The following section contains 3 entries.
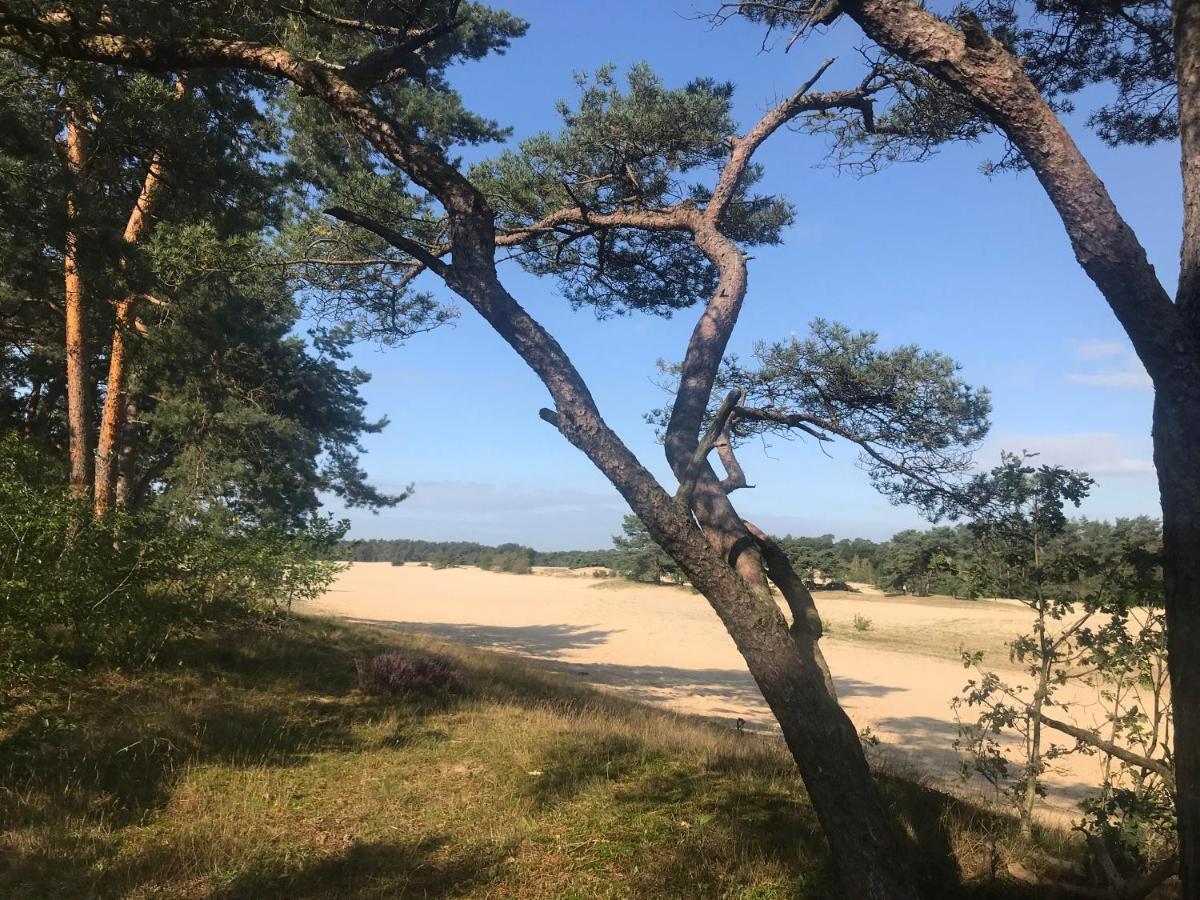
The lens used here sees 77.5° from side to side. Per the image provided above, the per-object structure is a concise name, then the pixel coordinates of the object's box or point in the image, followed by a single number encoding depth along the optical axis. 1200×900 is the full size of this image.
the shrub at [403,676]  8.04
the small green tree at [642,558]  51.28
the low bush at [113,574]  5.06
